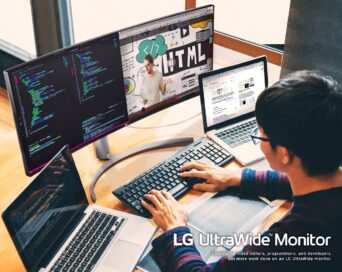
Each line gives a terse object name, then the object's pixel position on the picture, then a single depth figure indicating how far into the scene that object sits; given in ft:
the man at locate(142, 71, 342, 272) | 4.01
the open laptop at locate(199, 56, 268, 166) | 6.19
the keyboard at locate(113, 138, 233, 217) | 5.41
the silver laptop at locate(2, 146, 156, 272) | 4.44
